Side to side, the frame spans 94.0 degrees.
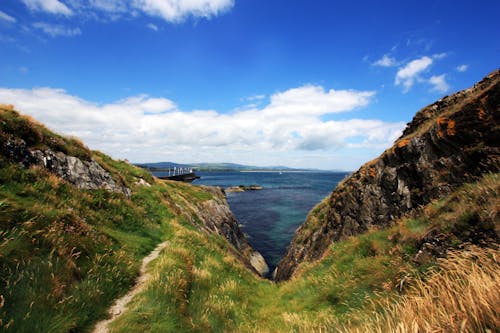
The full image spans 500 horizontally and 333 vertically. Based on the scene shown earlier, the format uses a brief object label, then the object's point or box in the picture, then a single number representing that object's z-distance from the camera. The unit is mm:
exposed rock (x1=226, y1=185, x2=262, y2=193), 112150
